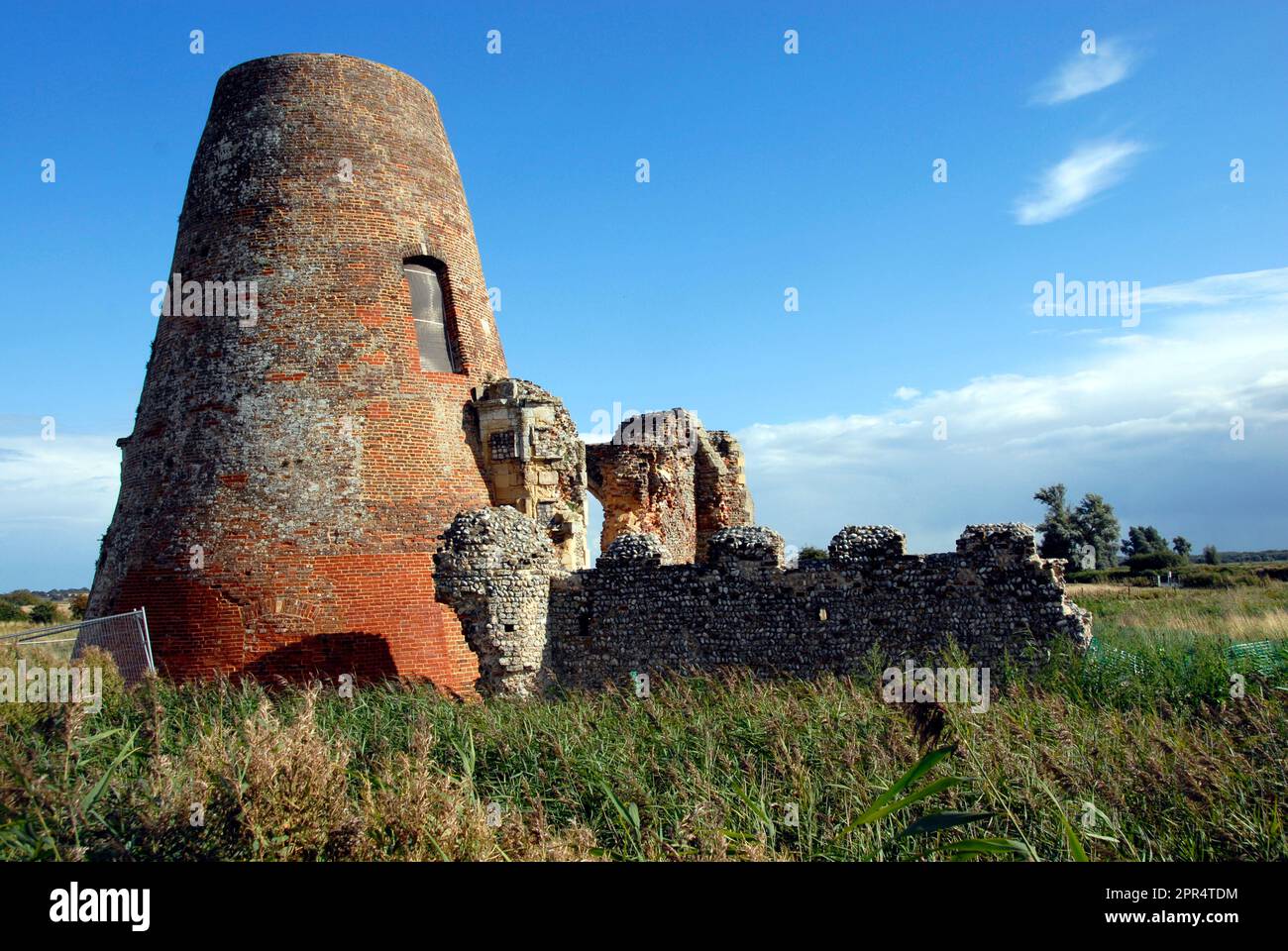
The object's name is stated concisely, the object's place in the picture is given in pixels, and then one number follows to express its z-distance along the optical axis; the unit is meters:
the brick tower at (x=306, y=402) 12.61
